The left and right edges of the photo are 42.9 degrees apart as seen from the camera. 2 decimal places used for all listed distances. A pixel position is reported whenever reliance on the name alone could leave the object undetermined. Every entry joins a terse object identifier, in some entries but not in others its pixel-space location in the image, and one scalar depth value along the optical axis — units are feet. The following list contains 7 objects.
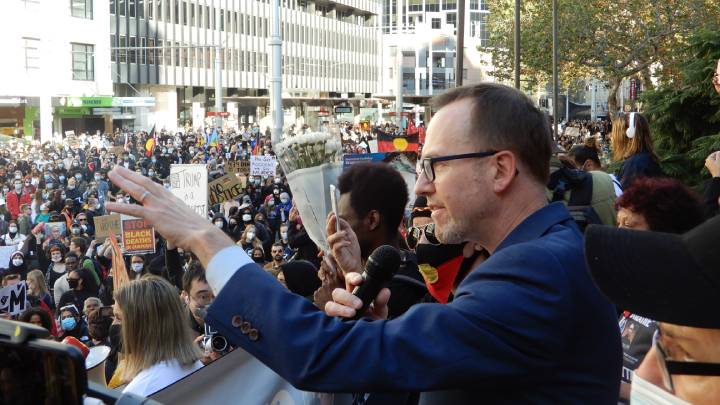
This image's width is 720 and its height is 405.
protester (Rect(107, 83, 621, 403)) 5.28
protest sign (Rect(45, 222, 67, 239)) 56.03
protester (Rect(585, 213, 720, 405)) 4.27
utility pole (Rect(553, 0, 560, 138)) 79.30
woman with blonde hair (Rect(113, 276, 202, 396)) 12.84
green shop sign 172.55
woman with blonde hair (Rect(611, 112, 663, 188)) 22.33
